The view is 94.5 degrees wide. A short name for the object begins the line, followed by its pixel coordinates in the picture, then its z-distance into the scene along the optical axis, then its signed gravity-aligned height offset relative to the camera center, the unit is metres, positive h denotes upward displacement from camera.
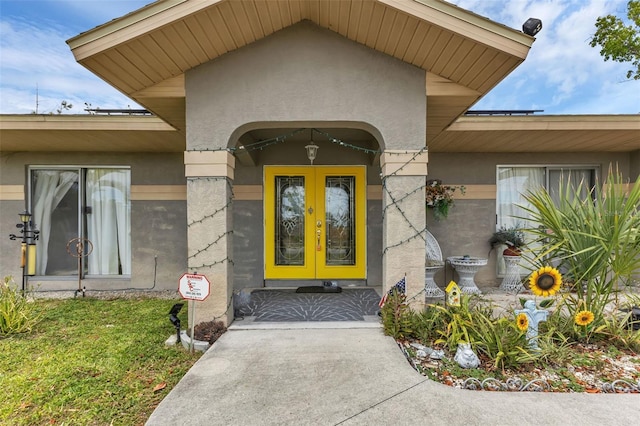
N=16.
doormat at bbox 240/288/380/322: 3.92 -1.33
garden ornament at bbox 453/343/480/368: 2.67 -1.30
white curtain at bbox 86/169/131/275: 5.93 -0.10
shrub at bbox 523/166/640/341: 3.02 -0.27
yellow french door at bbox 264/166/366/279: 5.63 -0.12
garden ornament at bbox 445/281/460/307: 3.26 -0.88
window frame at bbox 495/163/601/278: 5.72 +0.89
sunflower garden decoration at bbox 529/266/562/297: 2.86 -0.64
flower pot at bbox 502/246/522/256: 5.33 -0.65
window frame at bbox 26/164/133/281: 5.75 +0.41
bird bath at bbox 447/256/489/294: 5.12 -0.94
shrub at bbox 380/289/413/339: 3.28 -1.14
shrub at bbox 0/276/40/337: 3.66 -1.24
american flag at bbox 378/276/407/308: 3.46 -0.85
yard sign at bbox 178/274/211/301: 3.15 -0.75
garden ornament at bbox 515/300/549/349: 2.84 -1.00
